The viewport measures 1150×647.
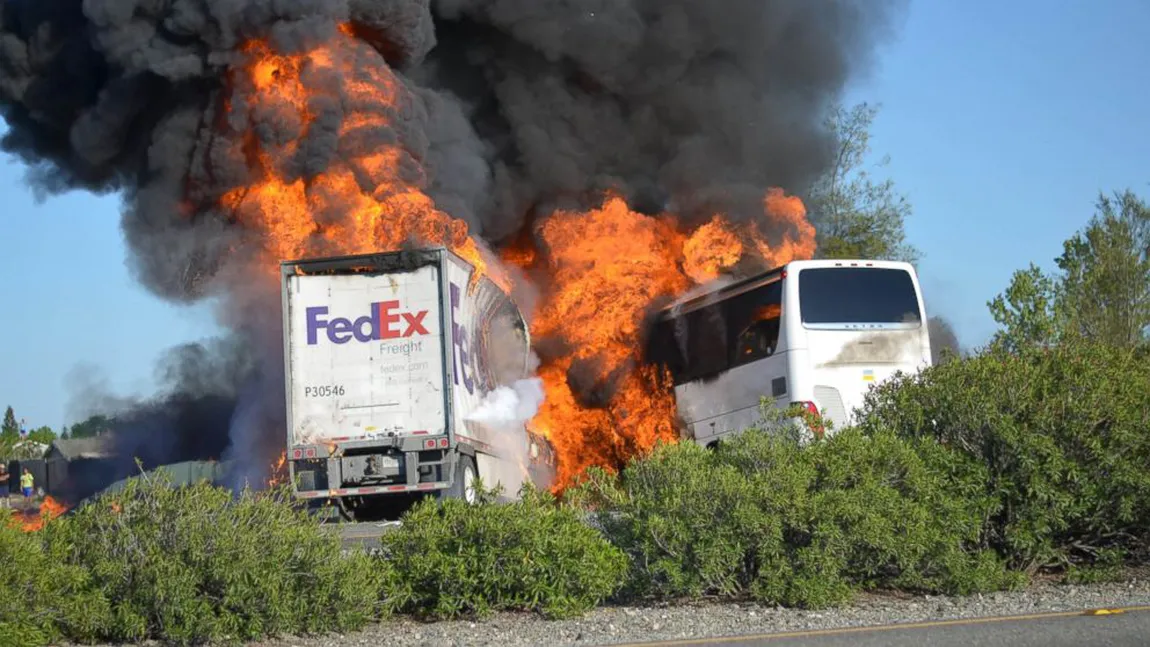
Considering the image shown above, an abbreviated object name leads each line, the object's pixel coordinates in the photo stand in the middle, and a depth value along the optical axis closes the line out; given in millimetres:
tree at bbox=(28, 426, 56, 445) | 91538
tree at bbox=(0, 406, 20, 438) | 95606
